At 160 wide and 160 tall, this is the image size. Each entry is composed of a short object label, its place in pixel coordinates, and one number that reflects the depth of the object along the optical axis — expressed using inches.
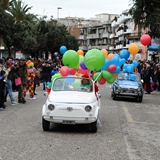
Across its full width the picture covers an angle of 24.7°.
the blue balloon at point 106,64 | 497.4
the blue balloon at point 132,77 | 788.0
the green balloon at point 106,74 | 492.1
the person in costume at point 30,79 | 698.8
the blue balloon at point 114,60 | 499.2
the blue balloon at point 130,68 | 761.0
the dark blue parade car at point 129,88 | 751.1
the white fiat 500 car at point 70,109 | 378.6
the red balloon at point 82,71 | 474.1
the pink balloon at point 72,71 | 471.4
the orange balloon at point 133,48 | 707.4
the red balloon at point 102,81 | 502.1
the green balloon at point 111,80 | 501.0
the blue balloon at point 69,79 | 433.1
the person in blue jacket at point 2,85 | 557.3
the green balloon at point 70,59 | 445.1
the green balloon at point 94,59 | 441.4
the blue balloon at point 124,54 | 636.4
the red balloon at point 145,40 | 843.4
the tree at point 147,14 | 978.1
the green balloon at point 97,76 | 485.5
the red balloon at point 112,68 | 493.4
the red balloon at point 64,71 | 466.9
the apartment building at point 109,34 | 3508.9
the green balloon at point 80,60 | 466.3
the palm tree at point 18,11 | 1908.2
